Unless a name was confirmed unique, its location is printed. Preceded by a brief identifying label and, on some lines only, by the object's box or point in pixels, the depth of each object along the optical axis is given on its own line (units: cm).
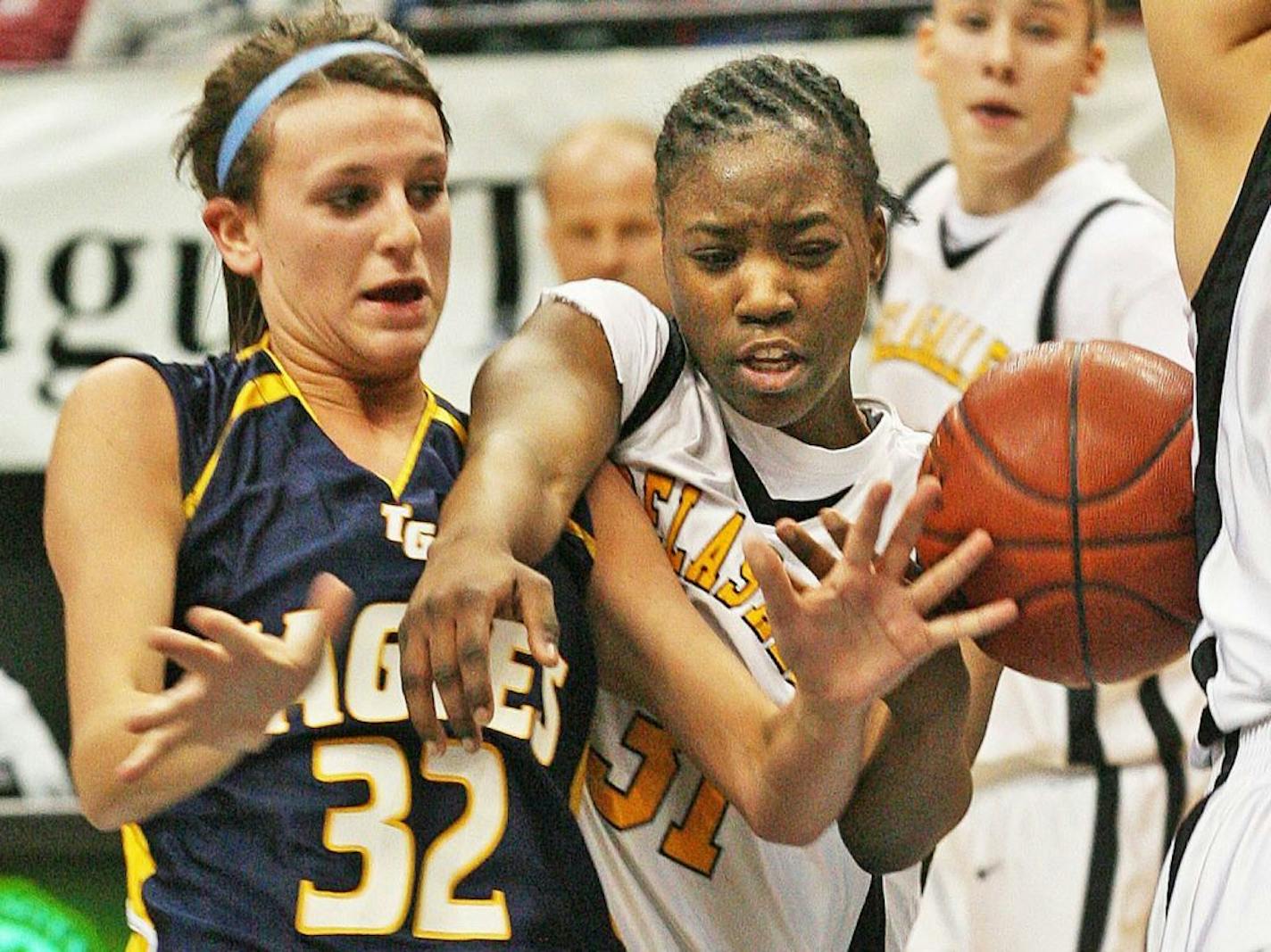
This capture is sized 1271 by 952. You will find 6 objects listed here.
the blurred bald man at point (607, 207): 883
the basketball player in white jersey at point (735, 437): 490
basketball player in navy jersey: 433
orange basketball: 452
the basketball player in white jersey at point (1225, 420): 411
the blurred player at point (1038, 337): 848
